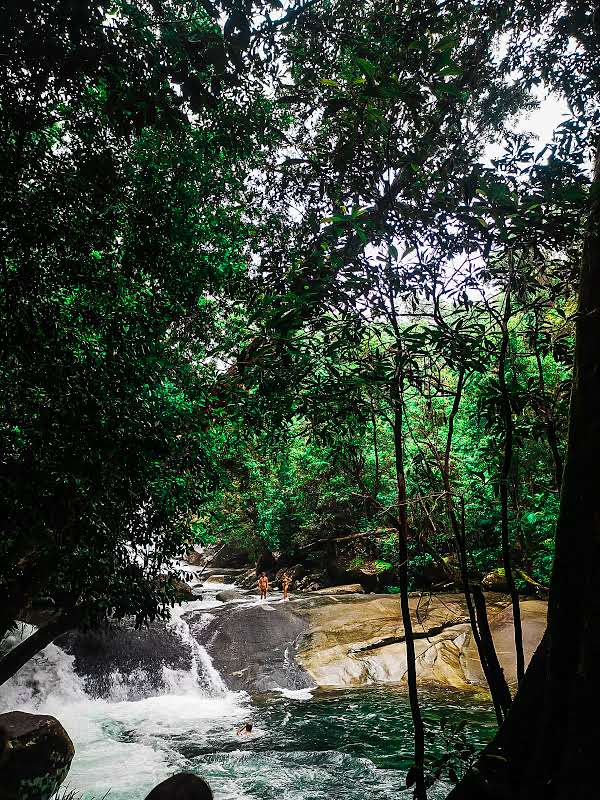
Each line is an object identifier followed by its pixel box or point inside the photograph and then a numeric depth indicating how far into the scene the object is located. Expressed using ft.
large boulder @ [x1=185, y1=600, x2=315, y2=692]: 43.33
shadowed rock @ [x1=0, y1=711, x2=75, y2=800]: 21.40
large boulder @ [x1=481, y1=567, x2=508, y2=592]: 52.70
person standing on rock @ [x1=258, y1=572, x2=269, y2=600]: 64.88
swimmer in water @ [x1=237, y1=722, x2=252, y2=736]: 33.17
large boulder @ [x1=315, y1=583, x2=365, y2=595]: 64.86
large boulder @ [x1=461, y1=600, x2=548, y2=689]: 37.01
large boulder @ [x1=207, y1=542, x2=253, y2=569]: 101.42
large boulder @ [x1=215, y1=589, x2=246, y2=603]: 67.15
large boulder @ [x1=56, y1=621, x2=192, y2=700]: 41.60
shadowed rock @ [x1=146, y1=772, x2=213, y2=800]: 20.39
